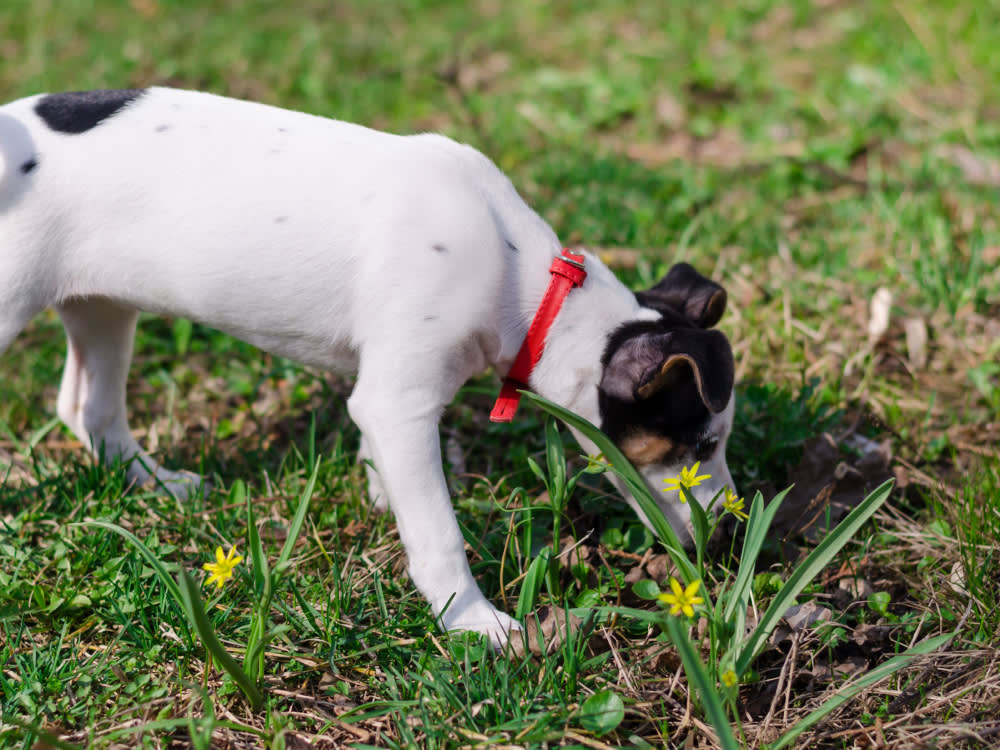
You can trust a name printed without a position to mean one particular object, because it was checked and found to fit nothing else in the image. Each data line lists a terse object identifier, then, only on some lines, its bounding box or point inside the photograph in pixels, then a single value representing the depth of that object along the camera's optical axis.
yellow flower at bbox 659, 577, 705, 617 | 2.40
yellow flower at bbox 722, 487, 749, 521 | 2.77
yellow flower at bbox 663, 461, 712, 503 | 2.72
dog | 2.91
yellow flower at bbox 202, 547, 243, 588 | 2.44
